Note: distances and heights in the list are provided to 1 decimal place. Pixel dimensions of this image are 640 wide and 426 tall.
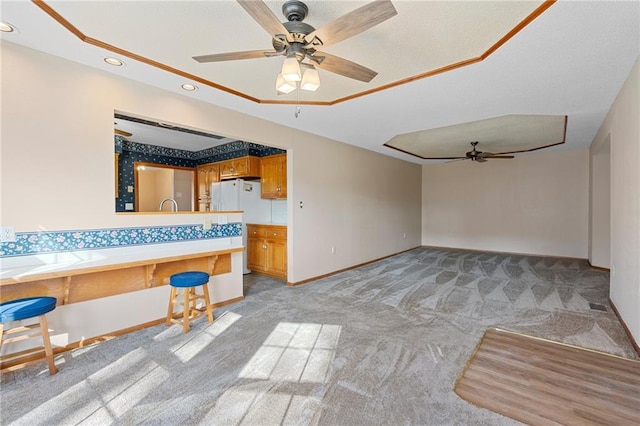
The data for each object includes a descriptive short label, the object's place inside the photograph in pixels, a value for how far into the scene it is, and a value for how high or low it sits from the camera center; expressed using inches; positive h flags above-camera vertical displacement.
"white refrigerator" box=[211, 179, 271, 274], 206.4 +6.3
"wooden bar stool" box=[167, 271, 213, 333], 113.5 -36.1
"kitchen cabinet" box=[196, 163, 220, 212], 249.5 +26.6
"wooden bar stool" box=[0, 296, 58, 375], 78.7 -33.9
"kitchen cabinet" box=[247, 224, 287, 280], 189.2 -28.6
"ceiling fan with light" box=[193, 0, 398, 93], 58.2 +41.4
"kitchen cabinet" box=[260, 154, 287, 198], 194.7 +24.3
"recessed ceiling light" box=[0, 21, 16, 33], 79.7 +52.9
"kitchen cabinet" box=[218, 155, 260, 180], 211.3 +33.0
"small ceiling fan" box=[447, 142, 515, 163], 228.8 +44.5
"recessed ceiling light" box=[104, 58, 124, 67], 97.9 +52.6
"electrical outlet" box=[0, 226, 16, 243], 86.8 -7.5
